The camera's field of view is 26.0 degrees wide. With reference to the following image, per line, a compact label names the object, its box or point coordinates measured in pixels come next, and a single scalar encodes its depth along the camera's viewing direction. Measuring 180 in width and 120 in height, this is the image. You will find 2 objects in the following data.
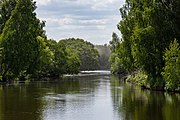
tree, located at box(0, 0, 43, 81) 89.06
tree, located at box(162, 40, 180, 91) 51.14
